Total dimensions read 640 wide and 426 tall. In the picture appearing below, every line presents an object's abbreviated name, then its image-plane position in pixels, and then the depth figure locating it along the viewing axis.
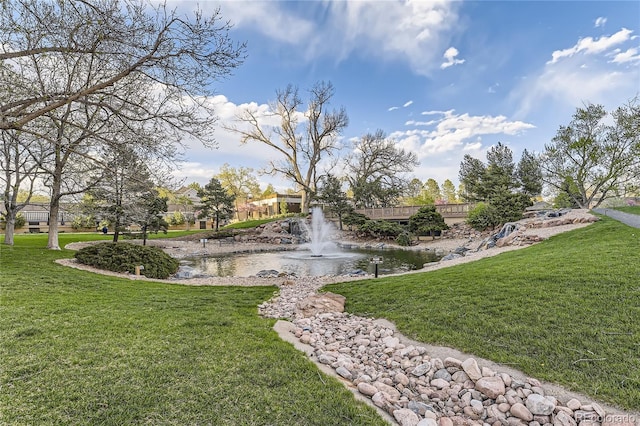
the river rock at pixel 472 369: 2.40
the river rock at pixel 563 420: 1.86
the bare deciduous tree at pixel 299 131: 26.36
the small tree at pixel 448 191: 39.09
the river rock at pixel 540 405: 1.97
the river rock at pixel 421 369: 2.60
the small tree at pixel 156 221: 14.64
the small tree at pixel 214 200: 21.56
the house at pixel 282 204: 31.54
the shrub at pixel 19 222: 23.81
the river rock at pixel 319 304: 4.52
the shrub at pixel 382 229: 19.41
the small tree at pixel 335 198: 22.62
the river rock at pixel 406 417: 1.96
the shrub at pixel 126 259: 8.13
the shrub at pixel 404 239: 17.86
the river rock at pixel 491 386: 2.20
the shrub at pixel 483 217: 16.52
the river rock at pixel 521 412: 1.97
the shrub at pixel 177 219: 30.61
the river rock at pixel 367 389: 2.30
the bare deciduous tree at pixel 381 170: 27.33
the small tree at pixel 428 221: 18.84
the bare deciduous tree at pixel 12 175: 8.88
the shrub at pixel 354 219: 21.08
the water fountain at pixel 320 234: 16.57
